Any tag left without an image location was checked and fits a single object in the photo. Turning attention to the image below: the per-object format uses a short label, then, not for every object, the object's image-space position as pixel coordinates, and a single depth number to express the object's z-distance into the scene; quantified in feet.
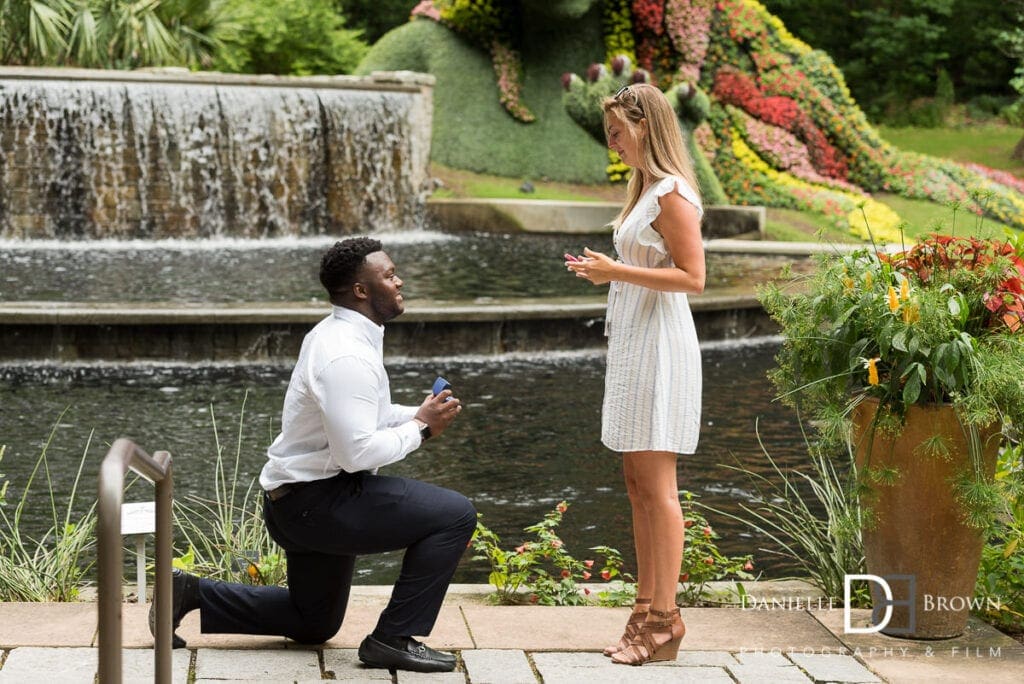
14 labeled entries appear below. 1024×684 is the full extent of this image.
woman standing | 13.32
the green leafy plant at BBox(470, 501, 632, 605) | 15.94
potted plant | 13.62
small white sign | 14.53
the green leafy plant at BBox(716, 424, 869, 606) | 14.79
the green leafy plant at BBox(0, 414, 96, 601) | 15.37
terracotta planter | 13.88
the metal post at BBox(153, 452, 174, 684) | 10.17
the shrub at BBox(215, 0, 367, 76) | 86.63
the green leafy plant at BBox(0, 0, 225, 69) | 69.62
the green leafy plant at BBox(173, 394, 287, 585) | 15.74
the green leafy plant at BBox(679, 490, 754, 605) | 16.22
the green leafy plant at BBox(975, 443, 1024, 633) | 15.01
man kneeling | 12.35
